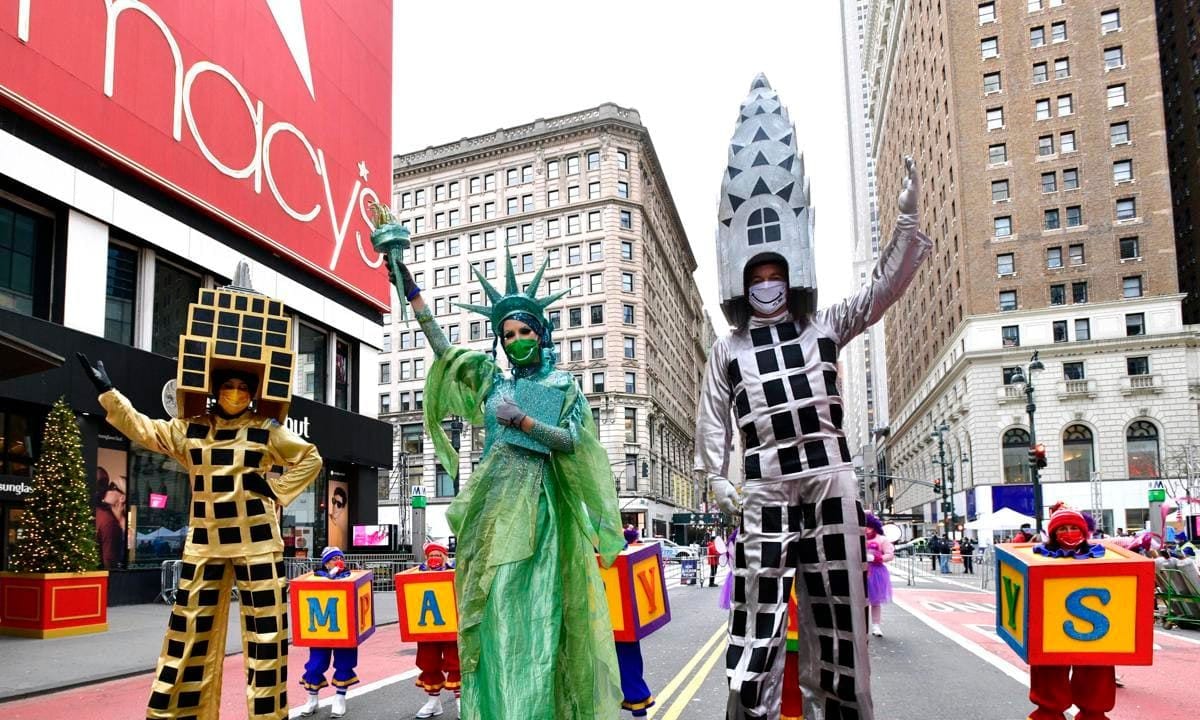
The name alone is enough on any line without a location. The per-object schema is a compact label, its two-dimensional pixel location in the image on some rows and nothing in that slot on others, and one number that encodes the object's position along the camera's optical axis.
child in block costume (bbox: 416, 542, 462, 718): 7.95
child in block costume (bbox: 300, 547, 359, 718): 8.11
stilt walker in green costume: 4.91
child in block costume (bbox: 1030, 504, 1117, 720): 6.03
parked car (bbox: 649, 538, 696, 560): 44.21
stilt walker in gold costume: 5.52
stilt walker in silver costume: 4.78
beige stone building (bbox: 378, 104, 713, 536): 70.19
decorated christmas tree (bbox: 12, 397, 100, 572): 14.75
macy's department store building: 18.31
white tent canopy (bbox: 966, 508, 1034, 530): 31.62
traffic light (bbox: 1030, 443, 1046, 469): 21.54
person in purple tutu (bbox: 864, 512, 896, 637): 11.71
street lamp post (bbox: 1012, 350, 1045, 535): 24.73
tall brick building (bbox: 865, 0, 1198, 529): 49.19
